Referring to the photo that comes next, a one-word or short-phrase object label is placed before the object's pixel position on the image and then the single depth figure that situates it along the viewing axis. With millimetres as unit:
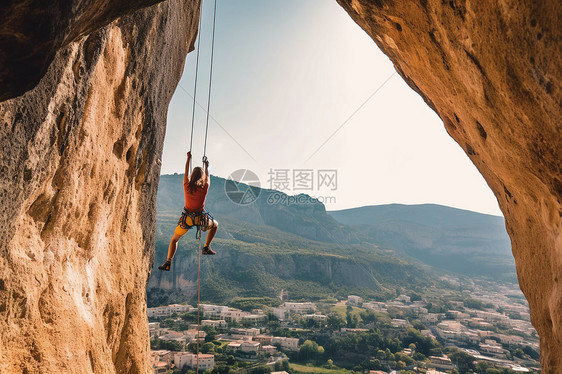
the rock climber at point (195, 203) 8273
